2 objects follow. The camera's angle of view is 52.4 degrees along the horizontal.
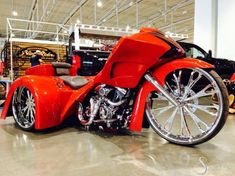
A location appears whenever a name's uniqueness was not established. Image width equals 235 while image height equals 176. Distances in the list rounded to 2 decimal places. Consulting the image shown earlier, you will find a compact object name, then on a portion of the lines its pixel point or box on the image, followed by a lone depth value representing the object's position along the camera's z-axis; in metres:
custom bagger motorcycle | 2.11
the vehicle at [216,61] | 5.86
